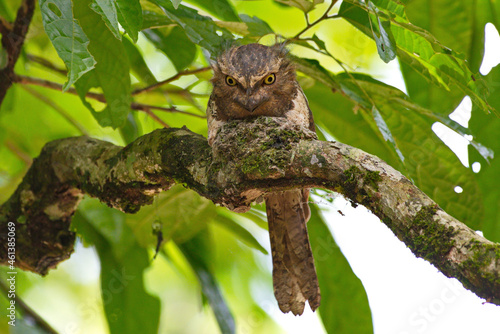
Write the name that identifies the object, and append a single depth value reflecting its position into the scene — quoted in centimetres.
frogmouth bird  484
